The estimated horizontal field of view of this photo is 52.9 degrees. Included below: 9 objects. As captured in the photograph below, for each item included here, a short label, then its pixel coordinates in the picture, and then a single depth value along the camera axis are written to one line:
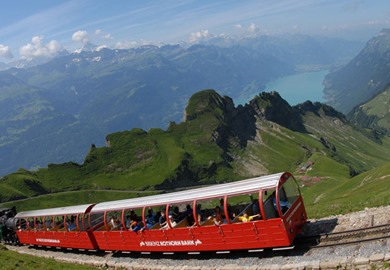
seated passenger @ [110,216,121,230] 32.98
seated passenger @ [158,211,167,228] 28.66
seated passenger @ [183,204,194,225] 27.19
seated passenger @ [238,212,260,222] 23.90
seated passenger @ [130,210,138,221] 31.31
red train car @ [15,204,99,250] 36.59
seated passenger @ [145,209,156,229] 29.73
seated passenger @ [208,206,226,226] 25.42
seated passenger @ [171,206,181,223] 27.84
